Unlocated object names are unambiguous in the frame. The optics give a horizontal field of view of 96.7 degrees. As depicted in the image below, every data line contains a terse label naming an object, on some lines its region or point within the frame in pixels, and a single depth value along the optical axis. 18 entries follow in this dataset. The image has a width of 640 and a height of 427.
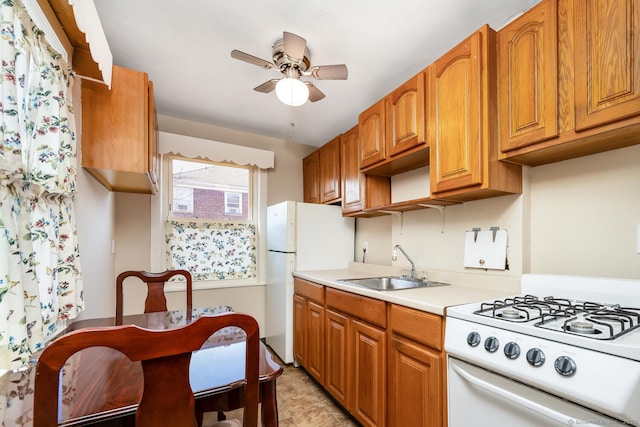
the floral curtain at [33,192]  0.89
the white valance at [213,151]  2.82
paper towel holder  1.71
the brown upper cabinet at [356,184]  2.44
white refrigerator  2.68
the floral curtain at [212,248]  2.93
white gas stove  0.78
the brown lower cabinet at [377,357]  1.32
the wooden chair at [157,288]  1.77
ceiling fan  1.69
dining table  0.71
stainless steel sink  2.11
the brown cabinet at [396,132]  1.82
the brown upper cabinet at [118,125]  1.62
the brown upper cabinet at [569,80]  1.07
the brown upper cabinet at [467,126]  1.45
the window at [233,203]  3.25
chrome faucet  2.20
